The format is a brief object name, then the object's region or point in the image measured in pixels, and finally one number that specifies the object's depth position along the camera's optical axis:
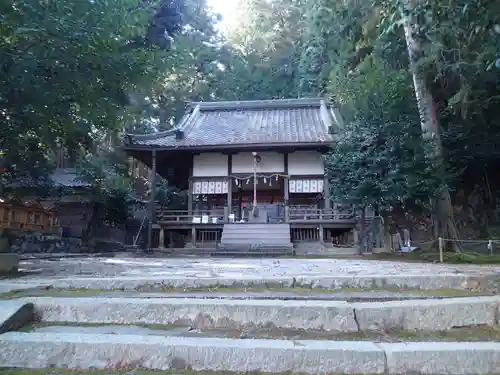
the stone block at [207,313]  2.47
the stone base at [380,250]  13.16
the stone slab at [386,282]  3.49
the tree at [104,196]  17.31
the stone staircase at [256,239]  14.11
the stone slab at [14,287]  3.19
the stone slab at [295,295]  2.95
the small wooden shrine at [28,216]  11.54
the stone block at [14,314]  2.27
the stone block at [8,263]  4.44
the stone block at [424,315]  2.50
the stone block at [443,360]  1.91
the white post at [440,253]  8.52
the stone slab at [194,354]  1.91
